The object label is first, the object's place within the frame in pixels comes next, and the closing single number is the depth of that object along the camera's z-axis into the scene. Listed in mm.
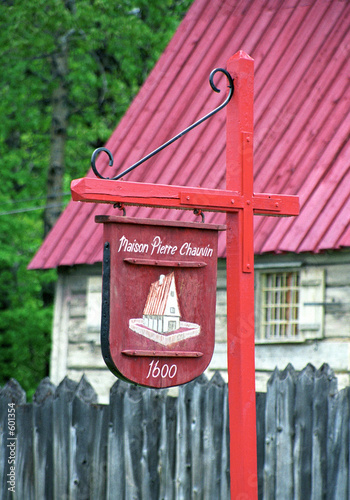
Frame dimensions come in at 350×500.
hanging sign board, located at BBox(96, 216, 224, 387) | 8531
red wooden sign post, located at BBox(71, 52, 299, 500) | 8586
